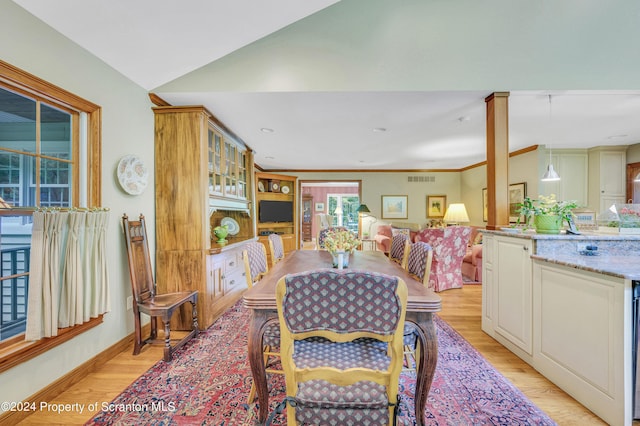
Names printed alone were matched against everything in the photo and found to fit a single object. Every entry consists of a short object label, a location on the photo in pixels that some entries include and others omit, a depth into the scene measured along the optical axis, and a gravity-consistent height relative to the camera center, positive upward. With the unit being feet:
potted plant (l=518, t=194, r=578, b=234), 7.38 +0.01
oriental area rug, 5.24 -4.20
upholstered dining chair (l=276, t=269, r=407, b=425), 3.63 -1.74
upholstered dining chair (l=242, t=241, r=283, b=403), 5.49 -1.63
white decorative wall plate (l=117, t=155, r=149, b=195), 7.77 +1.21
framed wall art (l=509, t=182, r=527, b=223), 17.04 +1.24
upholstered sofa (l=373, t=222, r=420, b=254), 20.62 -1.57
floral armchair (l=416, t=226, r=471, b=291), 13.43 -2.12
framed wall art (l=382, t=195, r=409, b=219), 24.56 +0.69
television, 20.74 +0.17
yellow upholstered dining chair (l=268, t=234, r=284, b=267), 9.05 -1.27
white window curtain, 5.38 -1.35
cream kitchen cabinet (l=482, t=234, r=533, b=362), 7.17 -2.43
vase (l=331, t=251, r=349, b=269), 6.31 -1.20
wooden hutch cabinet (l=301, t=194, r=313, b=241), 37.47 -0.60
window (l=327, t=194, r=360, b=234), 40.14 +0.96
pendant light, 11.20 +1.70
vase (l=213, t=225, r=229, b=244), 10.67 -0.84
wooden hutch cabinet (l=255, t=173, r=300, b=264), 20.58 +0.42
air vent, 24.45 +3.28
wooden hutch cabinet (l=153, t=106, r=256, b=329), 9.19 +0.25
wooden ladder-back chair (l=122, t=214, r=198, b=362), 7.30 -2.68
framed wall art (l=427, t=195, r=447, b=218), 24.34 +0.69
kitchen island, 4.87 -2.28
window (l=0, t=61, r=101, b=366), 5.32 +1.10
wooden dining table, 4.53 -2.12
